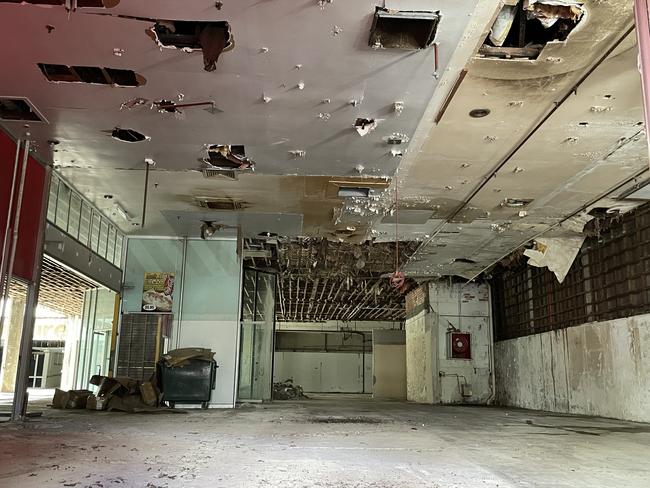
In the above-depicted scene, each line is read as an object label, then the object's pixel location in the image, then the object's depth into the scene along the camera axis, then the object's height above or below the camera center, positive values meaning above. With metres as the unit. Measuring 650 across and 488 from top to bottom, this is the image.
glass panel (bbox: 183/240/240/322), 9.94 +1.29
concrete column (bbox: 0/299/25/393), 14.91 +0.05
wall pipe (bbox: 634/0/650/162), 2.26 +1.34
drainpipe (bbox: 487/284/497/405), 13.19 +0.14
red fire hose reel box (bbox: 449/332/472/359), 13.40 +0.27
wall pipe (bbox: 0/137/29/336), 5.68 +1.27
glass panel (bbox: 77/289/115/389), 11.97 +0.35
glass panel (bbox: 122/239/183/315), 9.85 +1.61
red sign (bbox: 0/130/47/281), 5.62 +1.58
